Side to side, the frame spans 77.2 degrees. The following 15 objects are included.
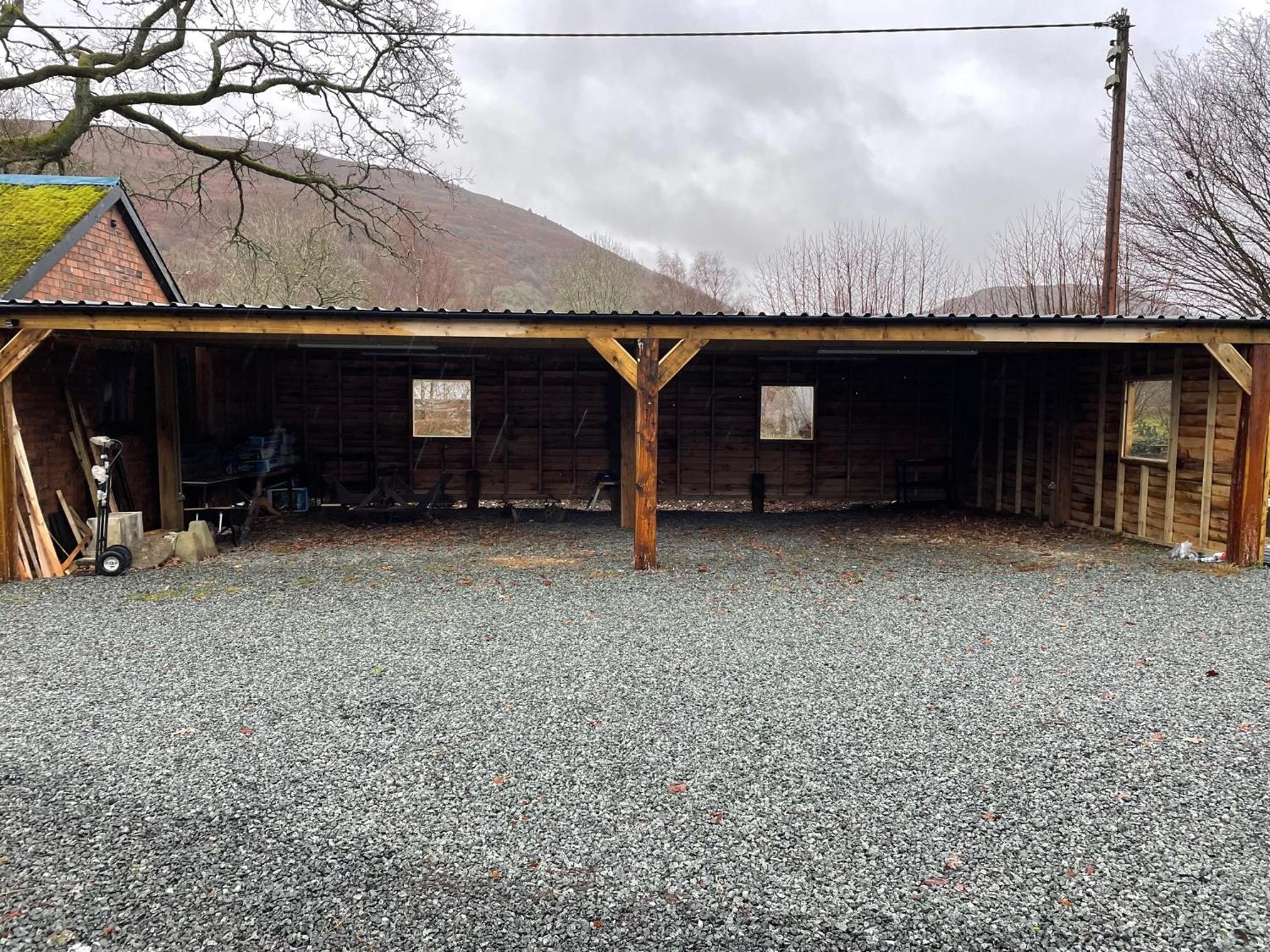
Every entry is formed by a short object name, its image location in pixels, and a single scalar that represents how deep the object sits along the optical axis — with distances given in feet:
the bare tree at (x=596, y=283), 86.38
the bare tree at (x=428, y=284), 108.06
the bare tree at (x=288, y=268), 72.95
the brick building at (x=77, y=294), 27.71
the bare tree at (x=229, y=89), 54.70
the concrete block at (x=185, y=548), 27.99
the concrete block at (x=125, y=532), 26.63
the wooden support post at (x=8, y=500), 24.43
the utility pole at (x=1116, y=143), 39.99
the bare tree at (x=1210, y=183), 57.31
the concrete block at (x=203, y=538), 28.53
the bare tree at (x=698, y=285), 93.66
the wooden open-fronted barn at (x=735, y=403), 25.73
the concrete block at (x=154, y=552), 27.02
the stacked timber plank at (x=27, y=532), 24.97
